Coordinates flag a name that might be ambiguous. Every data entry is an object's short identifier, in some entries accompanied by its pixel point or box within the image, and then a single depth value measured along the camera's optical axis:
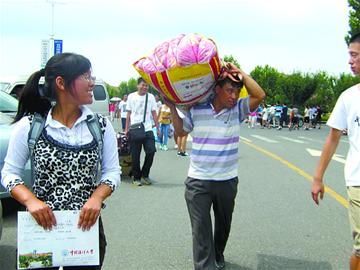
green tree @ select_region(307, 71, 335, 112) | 52.40
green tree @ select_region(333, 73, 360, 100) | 44.90
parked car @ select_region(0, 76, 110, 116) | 17.38
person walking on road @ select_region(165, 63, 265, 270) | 4.09
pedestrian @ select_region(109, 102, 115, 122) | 41.58
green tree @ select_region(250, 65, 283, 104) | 58.75
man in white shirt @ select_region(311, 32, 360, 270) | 3.48
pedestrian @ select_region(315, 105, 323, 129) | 37.44
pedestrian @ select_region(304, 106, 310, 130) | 36.26
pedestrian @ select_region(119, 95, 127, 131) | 19.33
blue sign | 21.53
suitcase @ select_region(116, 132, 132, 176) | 9.42
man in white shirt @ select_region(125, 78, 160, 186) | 8.91
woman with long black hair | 2.68
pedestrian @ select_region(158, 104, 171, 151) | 15.08
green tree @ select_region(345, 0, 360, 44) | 31.09
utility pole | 21.47
